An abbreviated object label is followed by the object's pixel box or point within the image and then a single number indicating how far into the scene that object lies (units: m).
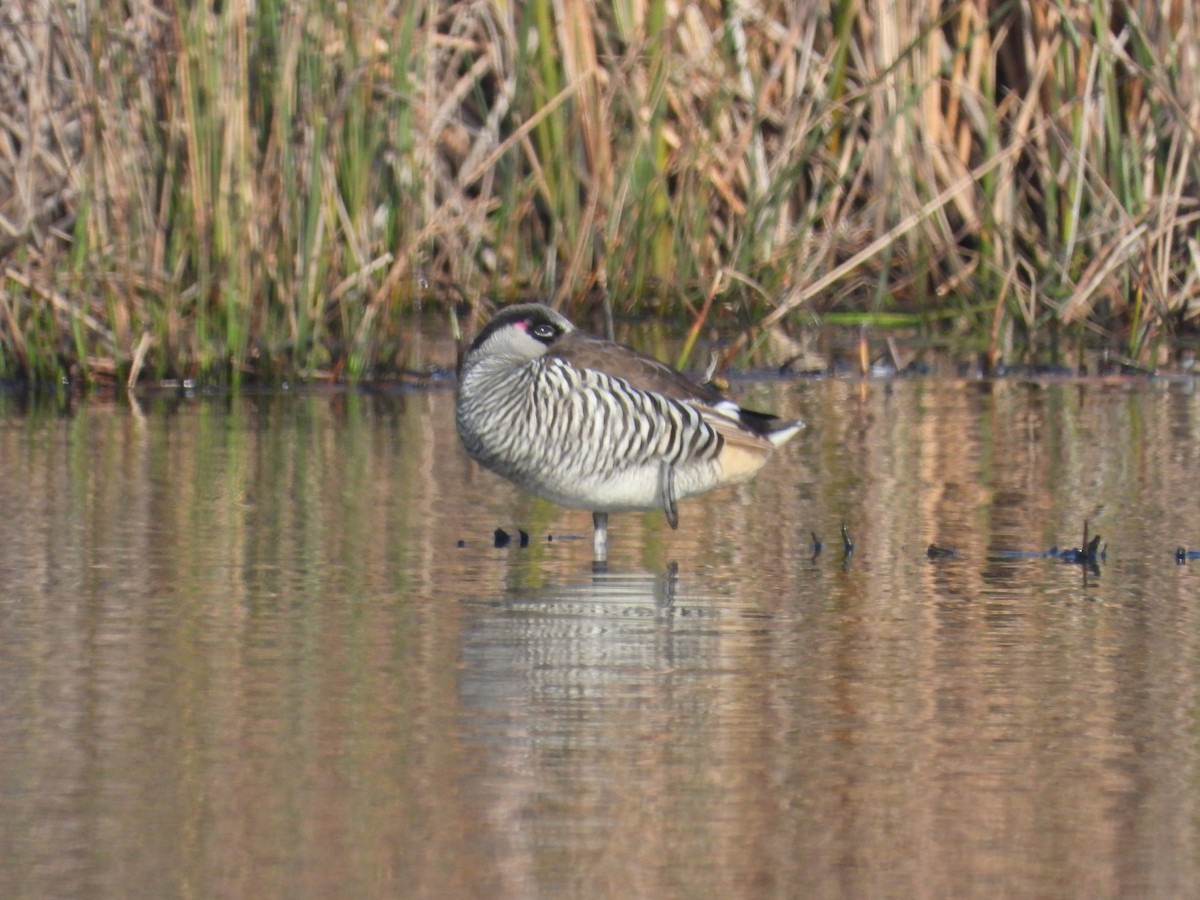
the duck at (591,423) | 12.58
